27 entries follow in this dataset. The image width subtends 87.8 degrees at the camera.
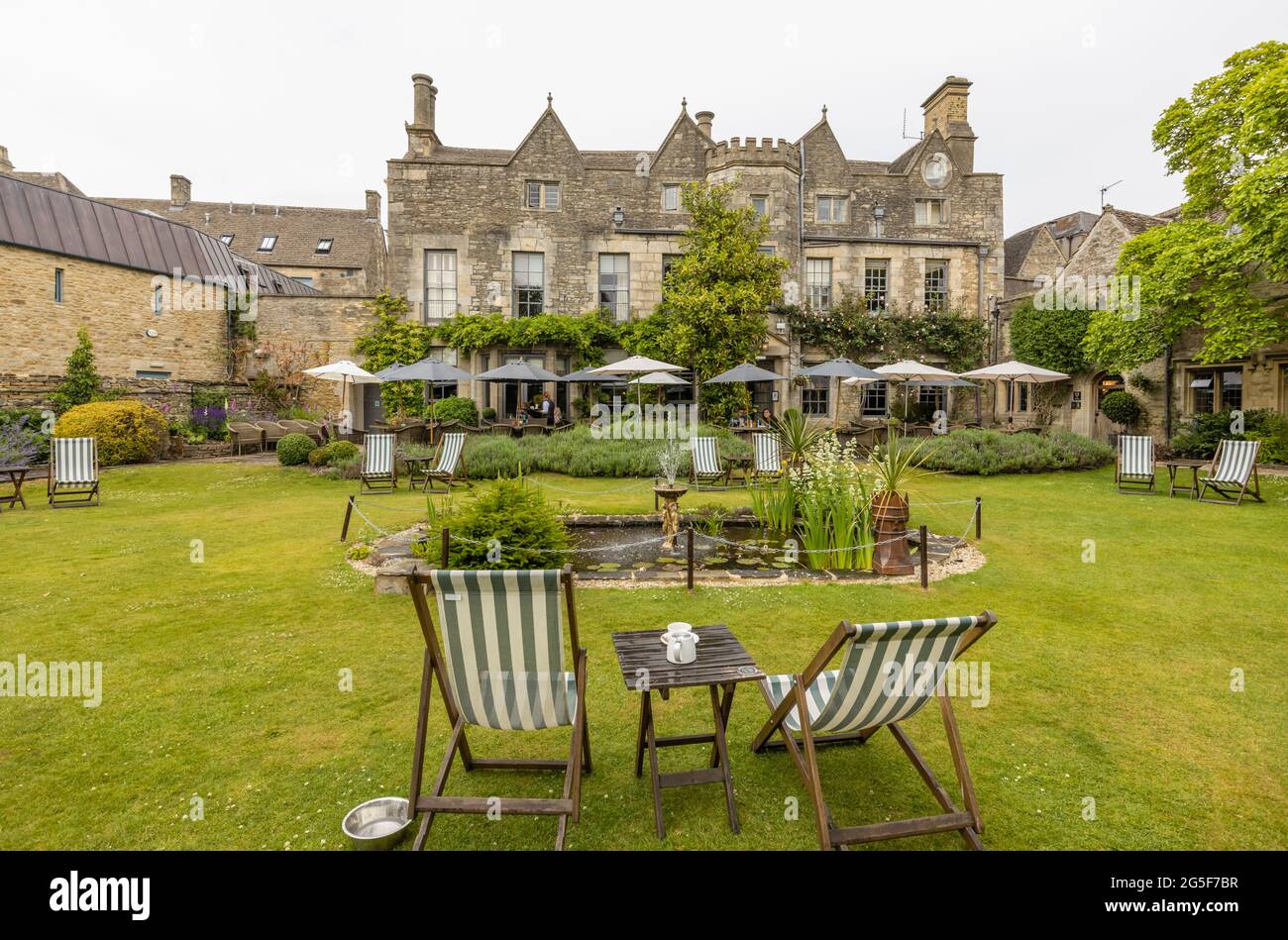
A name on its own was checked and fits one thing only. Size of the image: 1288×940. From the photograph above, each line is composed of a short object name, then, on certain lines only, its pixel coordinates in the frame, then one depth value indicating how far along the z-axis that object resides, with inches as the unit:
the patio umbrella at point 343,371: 622.2
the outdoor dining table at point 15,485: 414.0
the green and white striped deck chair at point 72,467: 440.5
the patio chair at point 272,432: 770.2
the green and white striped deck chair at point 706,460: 502.9
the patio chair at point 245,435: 733.9
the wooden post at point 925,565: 254.8
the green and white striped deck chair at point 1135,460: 489.7
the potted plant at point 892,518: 279.4
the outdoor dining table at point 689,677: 117.5
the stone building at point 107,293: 722.2
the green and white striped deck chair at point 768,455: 463.8
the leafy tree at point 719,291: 819.4
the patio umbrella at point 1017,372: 664.4
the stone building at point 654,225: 891.4
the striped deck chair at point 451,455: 506.9
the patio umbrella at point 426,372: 630.5
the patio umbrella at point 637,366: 689.6
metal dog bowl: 111.4
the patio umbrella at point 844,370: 663.8
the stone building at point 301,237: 1363.2
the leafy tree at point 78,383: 680.4
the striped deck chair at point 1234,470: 434.6
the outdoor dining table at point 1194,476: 446.8
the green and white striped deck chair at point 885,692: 104.7
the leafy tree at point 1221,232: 514.0
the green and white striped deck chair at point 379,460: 498.6
